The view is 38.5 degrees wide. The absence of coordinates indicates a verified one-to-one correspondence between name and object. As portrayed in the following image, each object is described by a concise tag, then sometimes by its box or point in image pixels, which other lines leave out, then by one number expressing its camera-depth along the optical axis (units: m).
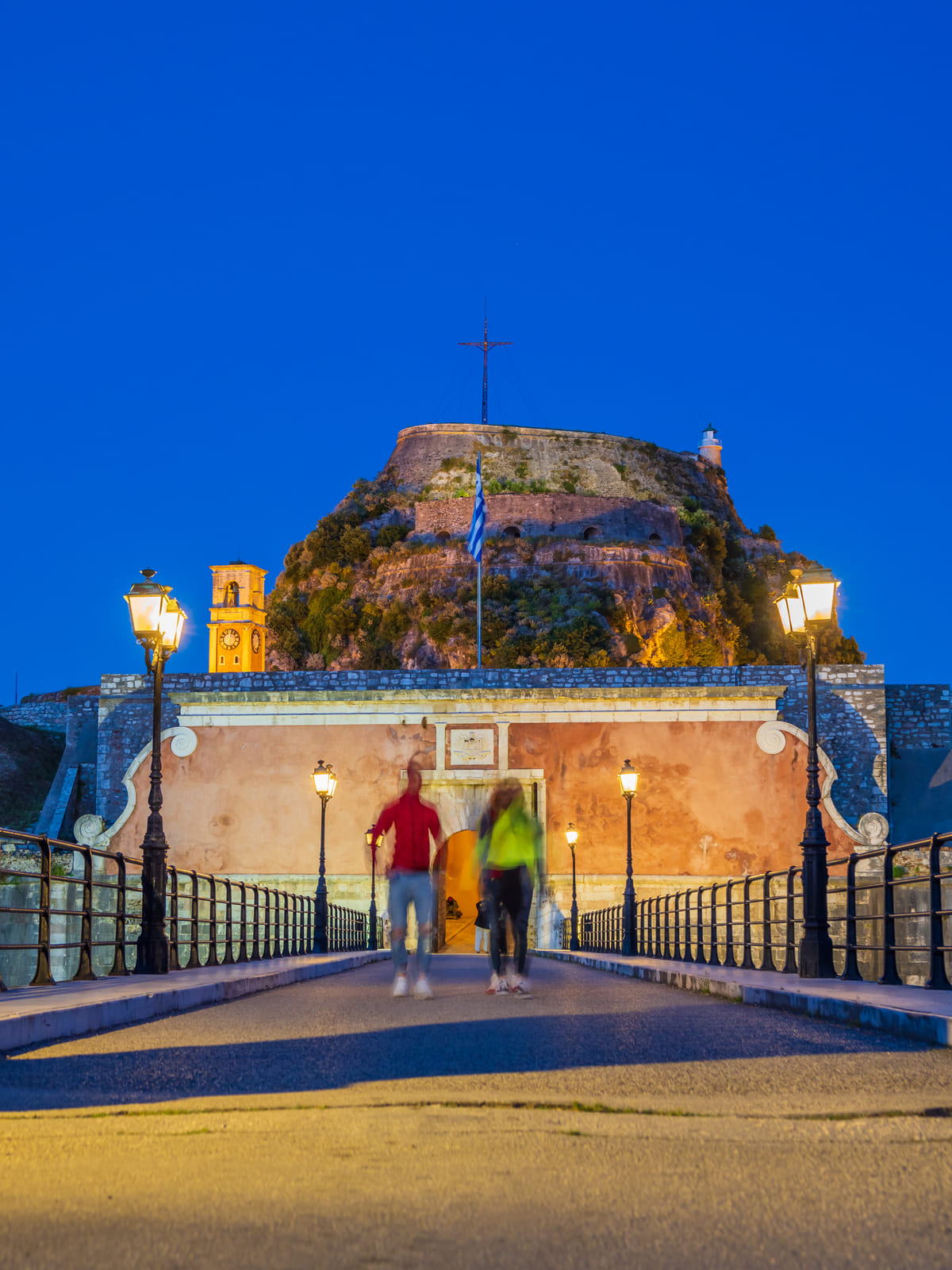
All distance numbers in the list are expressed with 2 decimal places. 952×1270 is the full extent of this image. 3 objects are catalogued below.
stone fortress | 31.08
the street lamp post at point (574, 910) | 28.75
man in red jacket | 9.64
